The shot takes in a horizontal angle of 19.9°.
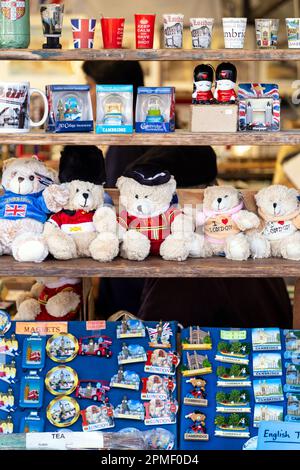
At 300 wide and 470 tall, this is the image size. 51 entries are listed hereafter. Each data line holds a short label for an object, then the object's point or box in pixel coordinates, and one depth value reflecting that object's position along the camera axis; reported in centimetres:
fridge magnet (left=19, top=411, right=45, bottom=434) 272
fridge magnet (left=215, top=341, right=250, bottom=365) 277
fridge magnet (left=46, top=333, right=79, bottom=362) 278
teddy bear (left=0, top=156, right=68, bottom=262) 277
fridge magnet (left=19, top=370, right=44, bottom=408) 273
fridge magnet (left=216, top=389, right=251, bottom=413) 273
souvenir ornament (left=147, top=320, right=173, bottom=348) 278
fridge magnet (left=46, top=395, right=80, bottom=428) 273
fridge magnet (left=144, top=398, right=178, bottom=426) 272
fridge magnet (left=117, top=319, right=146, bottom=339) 278
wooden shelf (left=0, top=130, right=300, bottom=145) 257
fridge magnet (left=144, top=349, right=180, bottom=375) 276
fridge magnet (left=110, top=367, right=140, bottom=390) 274
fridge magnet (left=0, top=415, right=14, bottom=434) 273
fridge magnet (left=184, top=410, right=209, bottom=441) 272
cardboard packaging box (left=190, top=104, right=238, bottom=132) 264
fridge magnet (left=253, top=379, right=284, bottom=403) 274
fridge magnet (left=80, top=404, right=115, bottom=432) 272
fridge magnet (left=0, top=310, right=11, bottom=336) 279
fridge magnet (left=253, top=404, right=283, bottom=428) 273
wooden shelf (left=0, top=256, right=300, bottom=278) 260
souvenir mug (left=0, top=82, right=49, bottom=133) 263
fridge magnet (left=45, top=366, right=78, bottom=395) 275
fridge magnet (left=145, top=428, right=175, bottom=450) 271
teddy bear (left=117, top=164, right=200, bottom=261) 277
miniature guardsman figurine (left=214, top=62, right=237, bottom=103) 269
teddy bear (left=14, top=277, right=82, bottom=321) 300
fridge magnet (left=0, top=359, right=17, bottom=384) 276
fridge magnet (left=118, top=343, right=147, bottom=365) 276
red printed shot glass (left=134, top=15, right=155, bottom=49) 264
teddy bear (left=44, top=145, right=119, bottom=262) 271
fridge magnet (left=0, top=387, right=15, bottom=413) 275
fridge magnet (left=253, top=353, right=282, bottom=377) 277
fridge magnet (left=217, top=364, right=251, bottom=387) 275
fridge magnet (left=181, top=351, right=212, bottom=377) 275
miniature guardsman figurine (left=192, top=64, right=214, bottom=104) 270
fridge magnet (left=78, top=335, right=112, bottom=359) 277
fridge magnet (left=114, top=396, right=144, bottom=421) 272
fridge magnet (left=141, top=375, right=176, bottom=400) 274
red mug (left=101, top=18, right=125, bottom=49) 264
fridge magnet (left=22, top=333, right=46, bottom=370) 277
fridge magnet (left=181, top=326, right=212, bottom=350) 278
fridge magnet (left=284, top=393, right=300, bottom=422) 274
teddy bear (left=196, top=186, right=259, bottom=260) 278
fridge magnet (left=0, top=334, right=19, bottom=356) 278
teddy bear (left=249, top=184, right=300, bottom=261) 278
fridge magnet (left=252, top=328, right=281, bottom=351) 279
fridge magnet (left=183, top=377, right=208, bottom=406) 274
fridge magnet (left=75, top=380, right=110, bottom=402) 274
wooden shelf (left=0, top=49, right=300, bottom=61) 256
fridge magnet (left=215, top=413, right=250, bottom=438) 272
